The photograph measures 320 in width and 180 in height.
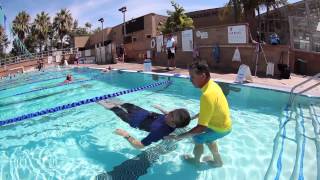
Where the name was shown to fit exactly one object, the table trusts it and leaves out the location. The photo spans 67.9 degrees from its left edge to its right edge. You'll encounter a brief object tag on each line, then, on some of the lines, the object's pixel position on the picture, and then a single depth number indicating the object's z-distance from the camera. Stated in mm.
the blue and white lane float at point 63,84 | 10904
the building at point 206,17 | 22048
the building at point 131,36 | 18797
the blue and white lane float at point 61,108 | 4680
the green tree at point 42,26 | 39642
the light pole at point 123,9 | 22292
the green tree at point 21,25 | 40132
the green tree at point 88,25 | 57637
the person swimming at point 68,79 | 11048
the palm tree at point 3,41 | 38395
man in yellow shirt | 2805
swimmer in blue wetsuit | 3250
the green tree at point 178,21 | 18841
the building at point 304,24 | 8179
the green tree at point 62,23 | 39932
